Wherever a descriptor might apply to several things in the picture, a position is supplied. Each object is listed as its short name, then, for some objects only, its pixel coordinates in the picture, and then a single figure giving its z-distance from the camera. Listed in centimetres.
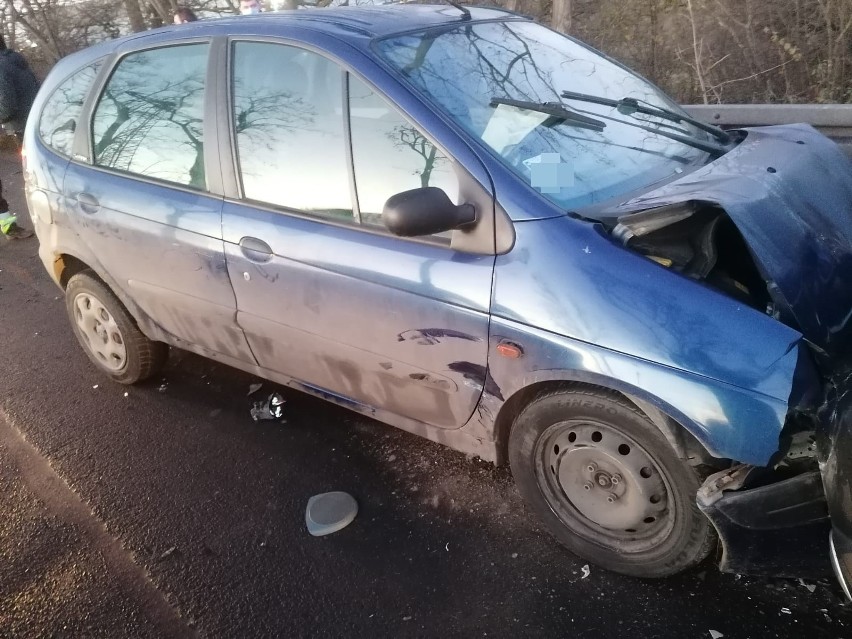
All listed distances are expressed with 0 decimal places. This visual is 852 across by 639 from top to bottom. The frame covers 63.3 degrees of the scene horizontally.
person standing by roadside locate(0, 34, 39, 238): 798
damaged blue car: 209
